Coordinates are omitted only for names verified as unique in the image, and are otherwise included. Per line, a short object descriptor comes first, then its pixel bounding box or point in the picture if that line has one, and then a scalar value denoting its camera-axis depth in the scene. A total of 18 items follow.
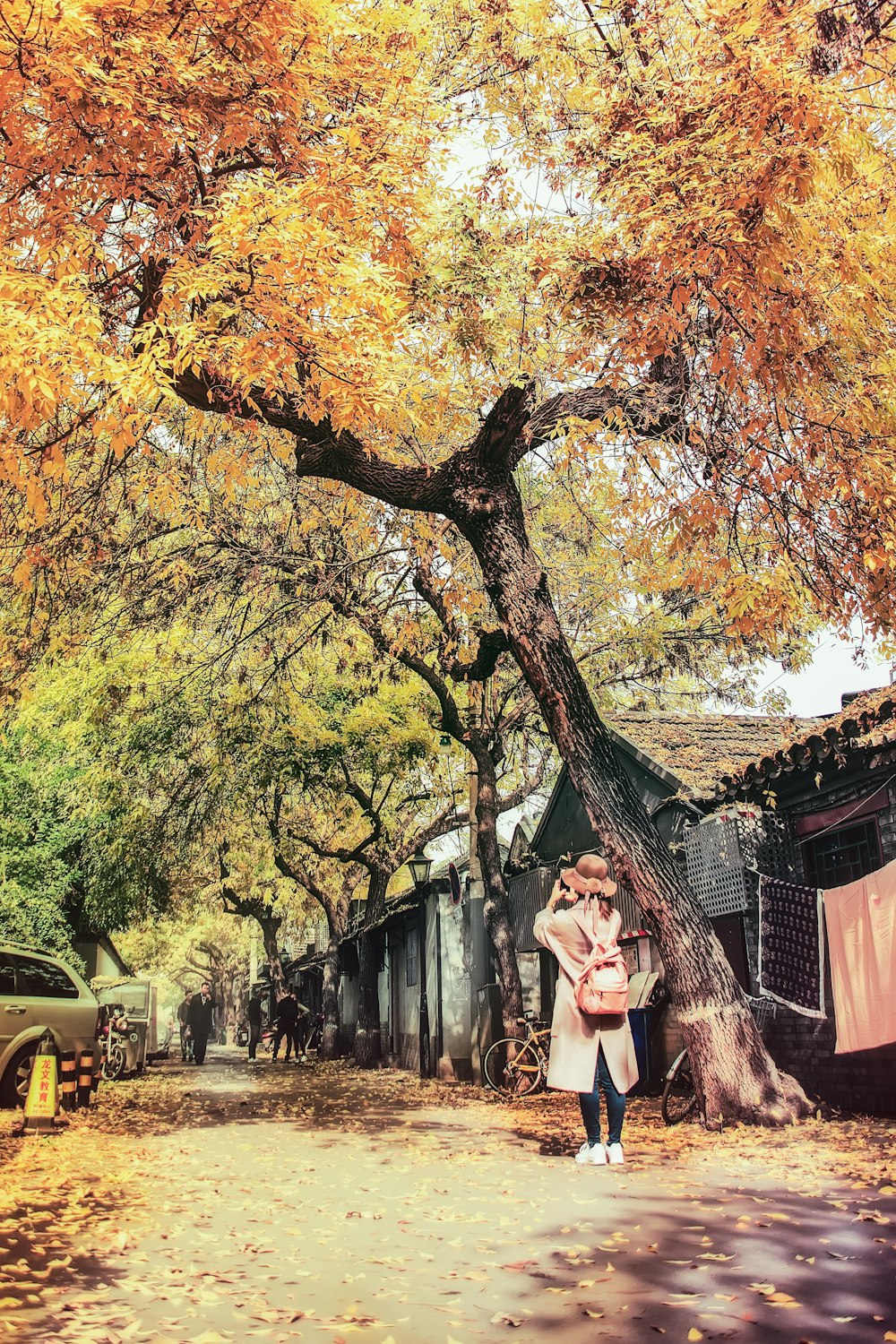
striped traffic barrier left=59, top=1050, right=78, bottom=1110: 14.05
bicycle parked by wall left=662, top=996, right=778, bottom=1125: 11.04
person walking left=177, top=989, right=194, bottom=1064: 35.22
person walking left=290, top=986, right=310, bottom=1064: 33.16
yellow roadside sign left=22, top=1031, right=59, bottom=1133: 11.99
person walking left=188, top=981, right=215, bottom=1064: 31.80
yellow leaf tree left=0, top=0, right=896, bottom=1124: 7.89
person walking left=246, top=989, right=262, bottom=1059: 36.12
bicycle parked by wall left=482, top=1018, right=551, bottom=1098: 15.91
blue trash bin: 14.65
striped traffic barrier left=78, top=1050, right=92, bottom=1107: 14.08
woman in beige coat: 8.33
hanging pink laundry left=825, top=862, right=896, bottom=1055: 9.92
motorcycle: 23.12
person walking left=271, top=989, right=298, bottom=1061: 29.86
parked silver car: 13.63
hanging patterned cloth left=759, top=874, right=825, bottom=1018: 11.36
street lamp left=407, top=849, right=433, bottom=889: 27.06
